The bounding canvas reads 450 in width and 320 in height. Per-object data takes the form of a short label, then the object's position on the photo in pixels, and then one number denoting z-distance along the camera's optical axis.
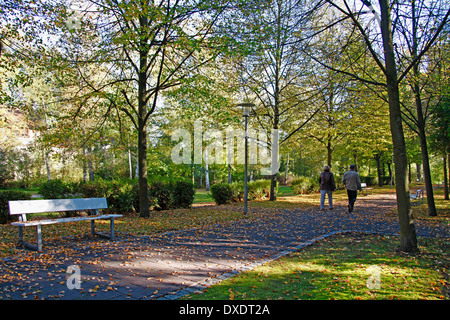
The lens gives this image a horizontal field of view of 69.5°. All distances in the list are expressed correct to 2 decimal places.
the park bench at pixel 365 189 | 23.66
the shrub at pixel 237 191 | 17.62
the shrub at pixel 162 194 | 13.64
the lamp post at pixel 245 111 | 11.99
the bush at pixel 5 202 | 9.93
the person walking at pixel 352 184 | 12.56
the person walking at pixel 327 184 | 13.68
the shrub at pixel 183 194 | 14.49
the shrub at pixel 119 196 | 11.84
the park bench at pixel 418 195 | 13.64
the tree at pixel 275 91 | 16.78
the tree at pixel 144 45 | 9.32
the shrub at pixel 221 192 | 17.02
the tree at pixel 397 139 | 5.78
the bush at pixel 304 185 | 25.08
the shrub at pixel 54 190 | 11.65
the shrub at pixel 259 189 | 19.17
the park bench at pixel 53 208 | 6.37
